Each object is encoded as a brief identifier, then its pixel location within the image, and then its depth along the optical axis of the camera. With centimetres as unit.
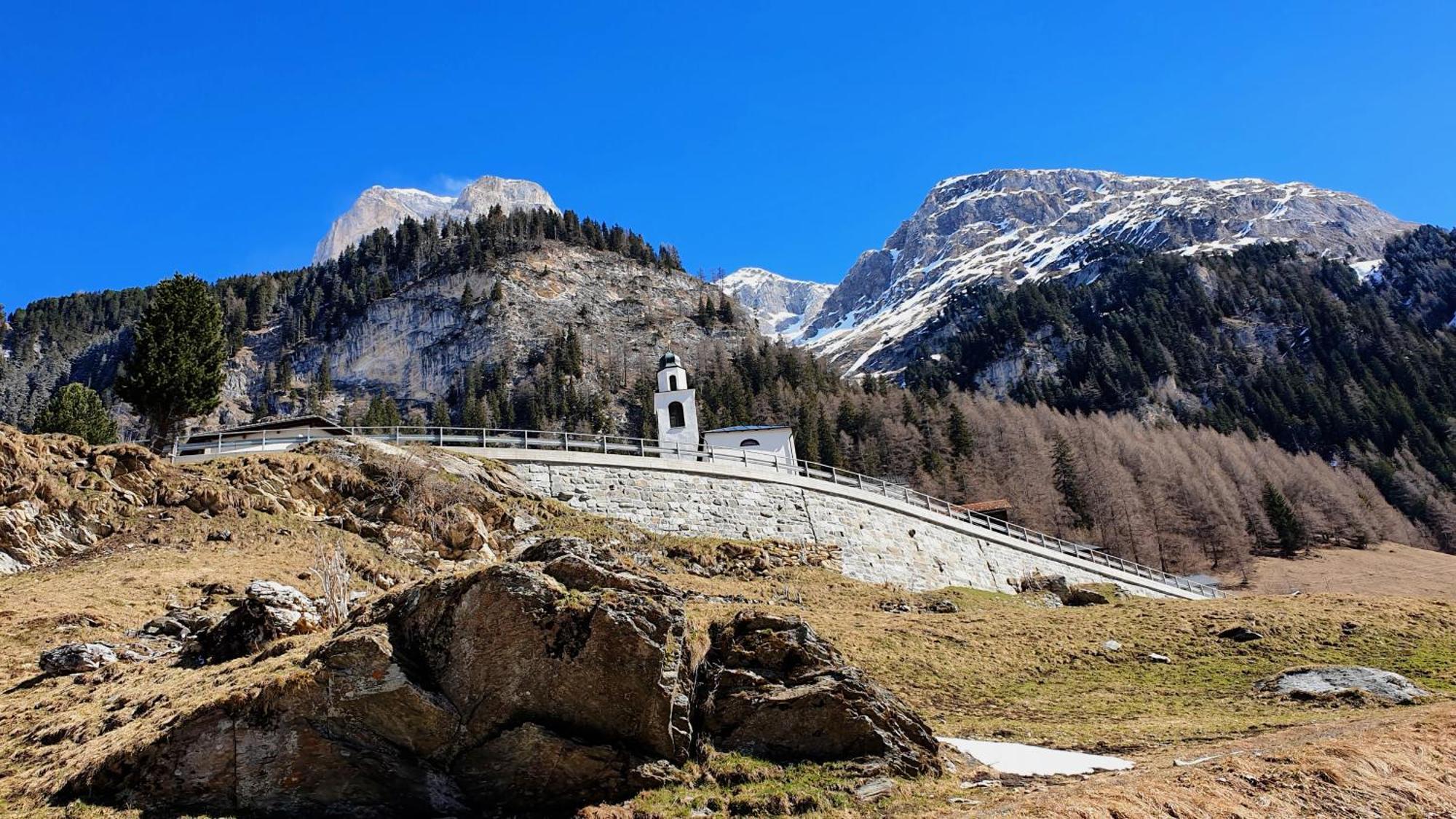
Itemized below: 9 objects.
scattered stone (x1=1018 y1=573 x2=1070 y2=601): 3703
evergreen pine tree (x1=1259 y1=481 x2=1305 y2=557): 6961
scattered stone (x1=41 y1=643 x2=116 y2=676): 1451
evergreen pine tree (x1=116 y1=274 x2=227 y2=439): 3672
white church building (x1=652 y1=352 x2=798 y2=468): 4984
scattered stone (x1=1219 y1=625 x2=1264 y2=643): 2364
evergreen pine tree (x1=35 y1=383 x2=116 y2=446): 4825
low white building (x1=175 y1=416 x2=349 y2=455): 3109
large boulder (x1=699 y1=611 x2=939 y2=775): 1153
